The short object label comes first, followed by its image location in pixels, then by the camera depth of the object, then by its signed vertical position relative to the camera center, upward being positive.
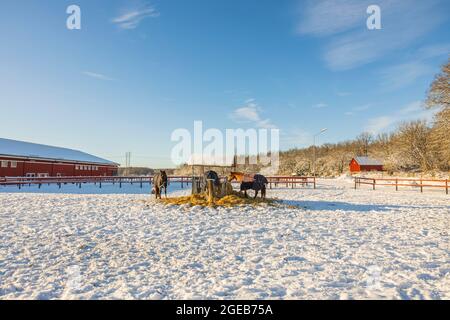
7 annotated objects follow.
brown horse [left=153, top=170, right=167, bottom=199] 17.50 -0.64
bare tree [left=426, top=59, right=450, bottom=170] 30.06 +7.26
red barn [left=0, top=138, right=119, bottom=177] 33.38 +1.50
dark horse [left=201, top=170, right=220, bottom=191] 15.12 -0.29
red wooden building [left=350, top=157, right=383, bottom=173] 67.88 +1.83
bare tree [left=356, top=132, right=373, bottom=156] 88.44 +9.23
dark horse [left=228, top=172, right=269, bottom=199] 16.19 -0.60
